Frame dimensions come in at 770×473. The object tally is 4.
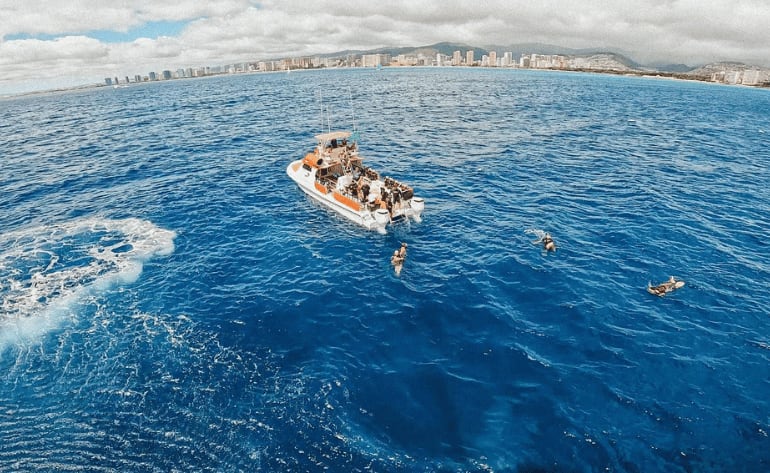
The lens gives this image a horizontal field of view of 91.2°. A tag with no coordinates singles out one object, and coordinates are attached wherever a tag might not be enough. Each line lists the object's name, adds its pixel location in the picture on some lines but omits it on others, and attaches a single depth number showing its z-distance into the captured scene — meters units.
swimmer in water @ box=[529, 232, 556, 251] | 26.42
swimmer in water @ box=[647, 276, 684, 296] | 21.63
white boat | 29.16
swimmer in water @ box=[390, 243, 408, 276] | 24.30
